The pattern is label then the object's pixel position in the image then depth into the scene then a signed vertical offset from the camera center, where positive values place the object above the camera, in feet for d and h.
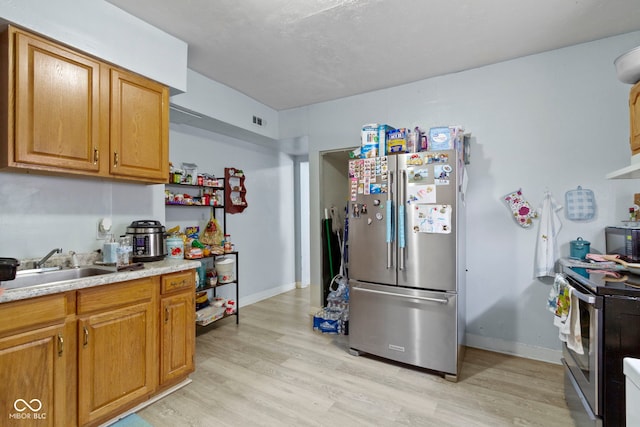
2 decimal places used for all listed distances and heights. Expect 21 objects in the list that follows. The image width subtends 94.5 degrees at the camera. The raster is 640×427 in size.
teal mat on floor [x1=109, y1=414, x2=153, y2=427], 6.00 -4.26
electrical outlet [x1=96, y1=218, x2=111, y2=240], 7.49 -0.33
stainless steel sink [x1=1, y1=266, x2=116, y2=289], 5.79 -1.27
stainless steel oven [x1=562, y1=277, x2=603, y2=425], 4.87 -2.71
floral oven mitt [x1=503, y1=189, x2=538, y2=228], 8.91 +0.13
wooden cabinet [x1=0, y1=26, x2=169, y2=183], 5.58 +2.20
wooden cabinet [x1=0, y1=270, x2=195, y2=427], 4.77 -2.60
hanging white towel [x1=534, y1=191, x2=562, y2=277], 8.57 -0.70
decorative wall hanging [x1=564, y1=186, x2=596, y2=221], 8.21 +0.25
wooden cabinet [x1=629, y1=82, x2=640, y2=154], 5.51 +1.82
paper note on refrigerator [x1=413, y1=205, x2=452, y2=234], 7.74 -0.12
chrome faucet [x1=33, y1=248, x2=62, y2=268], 6.20 -0.94
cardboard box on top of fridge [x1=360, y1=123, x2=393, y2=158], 8.86 +2.21
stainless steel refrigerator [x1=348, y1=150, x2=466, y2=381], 7.73 -1.25
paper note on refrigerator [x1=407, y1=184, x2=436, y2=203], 7.89 +0.55
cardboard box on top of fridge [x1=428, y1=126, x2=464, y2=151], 7.95 +2.03
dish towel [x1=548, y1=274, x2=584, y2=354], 5.48 -1.99
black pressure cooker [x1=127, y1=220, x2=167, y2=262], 7.54 -0.65
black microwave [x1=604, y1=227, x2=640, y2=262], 6.47 -0.69
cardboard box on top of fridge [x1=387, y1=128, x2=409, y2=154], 8.62 +2.15
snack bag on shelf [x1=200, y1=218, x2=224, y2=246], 11.32 -0.78
